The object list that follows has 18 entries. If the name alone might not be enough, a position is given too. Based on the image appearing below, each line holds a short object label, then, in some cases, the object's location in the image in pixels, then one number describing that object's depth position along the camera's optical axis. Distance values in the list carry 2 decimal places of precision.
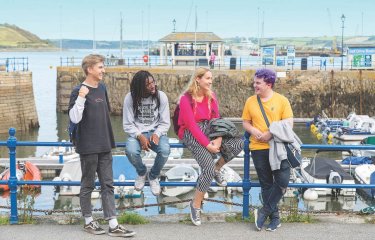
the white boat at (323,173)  21.05
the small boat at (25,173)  21.49
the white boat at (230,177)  20.72
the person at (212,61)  47.51
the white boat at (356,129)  32.38
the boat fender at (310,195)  21.00
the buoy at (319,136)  34.56
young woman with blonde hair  6.55
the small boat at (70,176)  20.78
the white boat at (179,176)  21.23
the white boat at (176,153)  27.28
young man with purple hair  6.46
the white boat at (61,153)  25.58
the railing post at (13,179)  6.86
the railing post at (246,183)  7.06
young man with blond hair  6.34
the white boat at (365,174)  21.12
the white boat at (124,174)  20.31
